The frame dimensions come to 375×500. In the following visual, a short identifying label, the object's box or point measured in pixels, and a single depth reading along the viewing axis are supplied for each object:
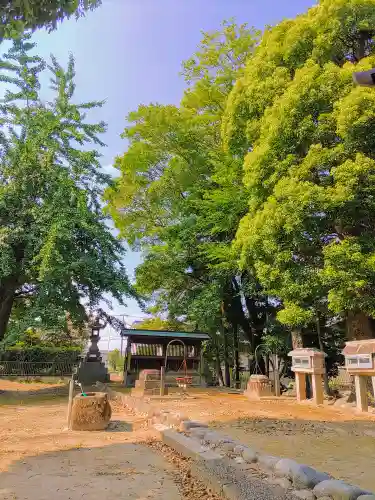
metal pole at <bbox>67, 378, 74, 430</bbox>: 7.68
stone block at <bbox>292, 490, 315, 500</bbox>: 3.25
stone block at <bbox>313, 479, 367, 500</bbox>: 3.04
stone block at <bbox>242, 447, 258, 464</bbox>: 4.40
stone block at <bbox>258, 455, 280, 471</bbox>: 4.08
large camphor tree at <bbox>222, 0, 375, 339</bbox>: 9.92
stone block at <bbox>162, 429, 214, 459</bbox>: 4.93
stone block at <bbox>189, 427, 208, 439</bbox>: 5.75
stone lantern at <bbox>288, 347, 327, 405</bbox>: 11.12
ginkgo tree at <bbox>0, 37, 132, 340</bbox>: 14.84
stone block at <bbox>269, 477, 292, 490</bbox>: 3.57
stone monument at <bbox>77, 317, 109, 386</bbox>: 18.08
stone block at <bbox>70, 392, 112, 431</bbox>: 7.45
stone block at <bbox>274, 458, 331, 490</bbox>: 3.49
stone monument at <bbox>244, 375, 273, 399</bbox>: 13.18
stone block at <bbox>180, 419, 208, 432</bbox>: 6.35
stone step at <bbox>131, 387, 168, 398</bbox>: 13.05
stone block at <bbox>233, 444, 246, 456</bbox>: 4.73
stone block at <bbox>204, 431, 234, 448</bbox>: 5.21
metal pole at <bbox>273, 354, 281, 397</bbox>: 13.94
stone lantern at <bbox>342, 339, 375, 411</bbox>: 9.06
